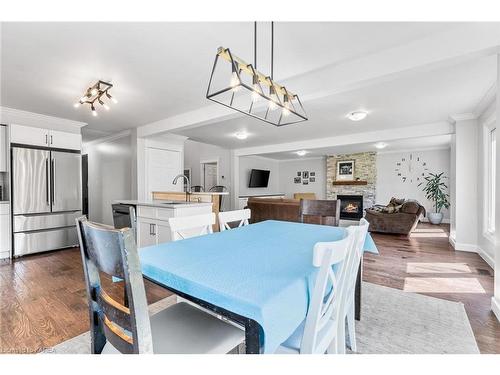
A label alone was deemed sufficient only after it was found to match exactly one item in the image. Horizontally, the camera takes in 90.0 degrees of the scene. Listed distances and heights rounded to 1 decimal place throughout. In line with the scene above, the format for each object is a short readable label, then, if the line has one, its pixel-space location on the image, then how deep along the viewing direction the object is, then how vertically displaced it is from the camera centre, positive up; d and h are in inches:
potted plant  277.3 -10.0
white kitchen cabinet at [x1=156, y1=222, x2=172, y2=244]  123.4 -23.0
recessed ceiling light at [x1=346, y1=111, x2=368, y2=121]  154.3 +44.6
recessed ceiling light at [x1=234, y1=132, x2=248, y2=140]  219.1 +46.3
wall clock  308.0 +22.1
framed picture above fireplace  346.8 +23.1
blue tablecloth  31.9 -14.1
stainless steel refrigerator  147.9 -6.9
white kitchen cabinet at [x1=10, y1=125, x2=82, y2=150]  148.5 +32.2
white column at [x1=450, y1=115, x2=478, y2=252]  161.9 +1.3
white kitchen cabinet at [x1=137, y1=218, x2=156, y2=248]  132.8 -24.7
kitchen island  122.2 -14.9
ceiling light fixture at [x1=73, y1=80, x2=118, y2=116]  112.3 +44.9
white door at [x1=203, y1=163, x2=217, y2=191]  336.2 +16.4
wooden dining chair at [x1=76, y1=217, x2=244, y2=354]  29.1 -18.5
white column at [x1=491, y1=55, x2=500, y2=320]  78.1 -13.6
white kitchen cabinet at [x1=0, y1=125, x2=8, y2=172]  143.9 +21.9
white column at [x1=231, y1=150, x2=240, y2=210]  318.3 +9.4
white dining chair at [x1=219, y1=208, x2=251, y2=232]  87.3 -11.1
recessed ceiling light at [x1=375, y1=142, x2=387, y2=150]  258.4 +43.9
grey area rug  64.6 -41.9
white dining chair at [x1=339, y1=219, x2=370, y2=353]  47.1 -15.4
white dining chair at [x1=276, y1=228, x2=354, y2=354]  35.2 -19.7
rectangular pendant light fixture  57.4 +42.3
